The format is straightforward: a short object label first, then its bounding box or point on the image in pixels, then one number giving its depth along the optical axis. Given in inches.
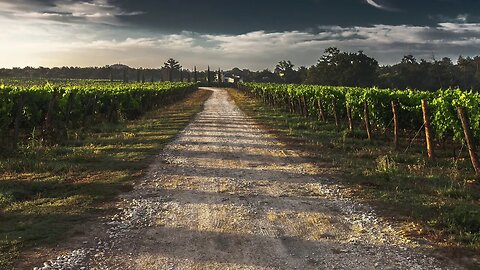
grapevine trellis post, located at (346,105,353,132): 775.1
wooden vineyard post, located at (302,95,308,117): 1146.0
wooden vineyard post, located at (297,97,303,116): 1205.5
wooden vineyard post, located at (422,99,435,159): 517.3
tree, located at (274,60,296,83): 5137.8
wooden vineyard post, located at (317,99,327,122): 977.4
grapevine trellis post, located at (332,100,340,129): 837.9
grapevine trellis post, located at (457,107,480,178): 417.1
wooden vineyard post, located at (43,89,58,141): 640.4
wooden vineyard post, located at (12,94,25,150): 542.9
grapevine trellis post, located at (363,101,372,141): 707.0
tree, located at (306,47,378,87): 3288.4
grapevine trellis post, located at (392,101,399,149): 608.4
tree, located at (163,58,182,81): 7037.4
